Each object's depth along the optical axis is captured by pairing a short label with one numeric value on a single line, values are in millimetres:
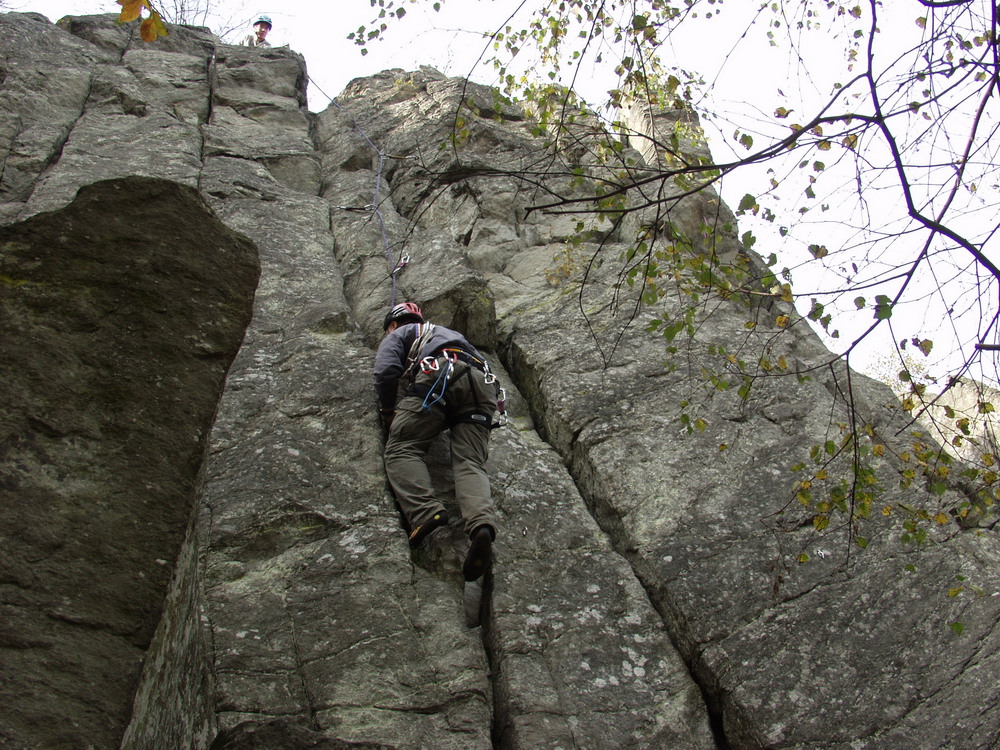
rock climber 5387
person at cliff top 16516
